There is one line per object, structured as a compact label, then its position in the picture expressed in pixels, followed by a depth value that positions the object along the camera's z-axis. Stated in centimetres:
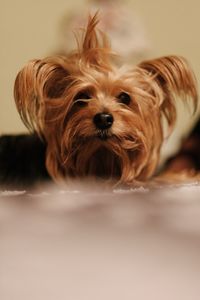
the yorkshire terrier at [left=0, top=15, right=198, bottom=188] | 68
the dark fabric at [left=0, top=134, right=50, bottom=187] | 70
